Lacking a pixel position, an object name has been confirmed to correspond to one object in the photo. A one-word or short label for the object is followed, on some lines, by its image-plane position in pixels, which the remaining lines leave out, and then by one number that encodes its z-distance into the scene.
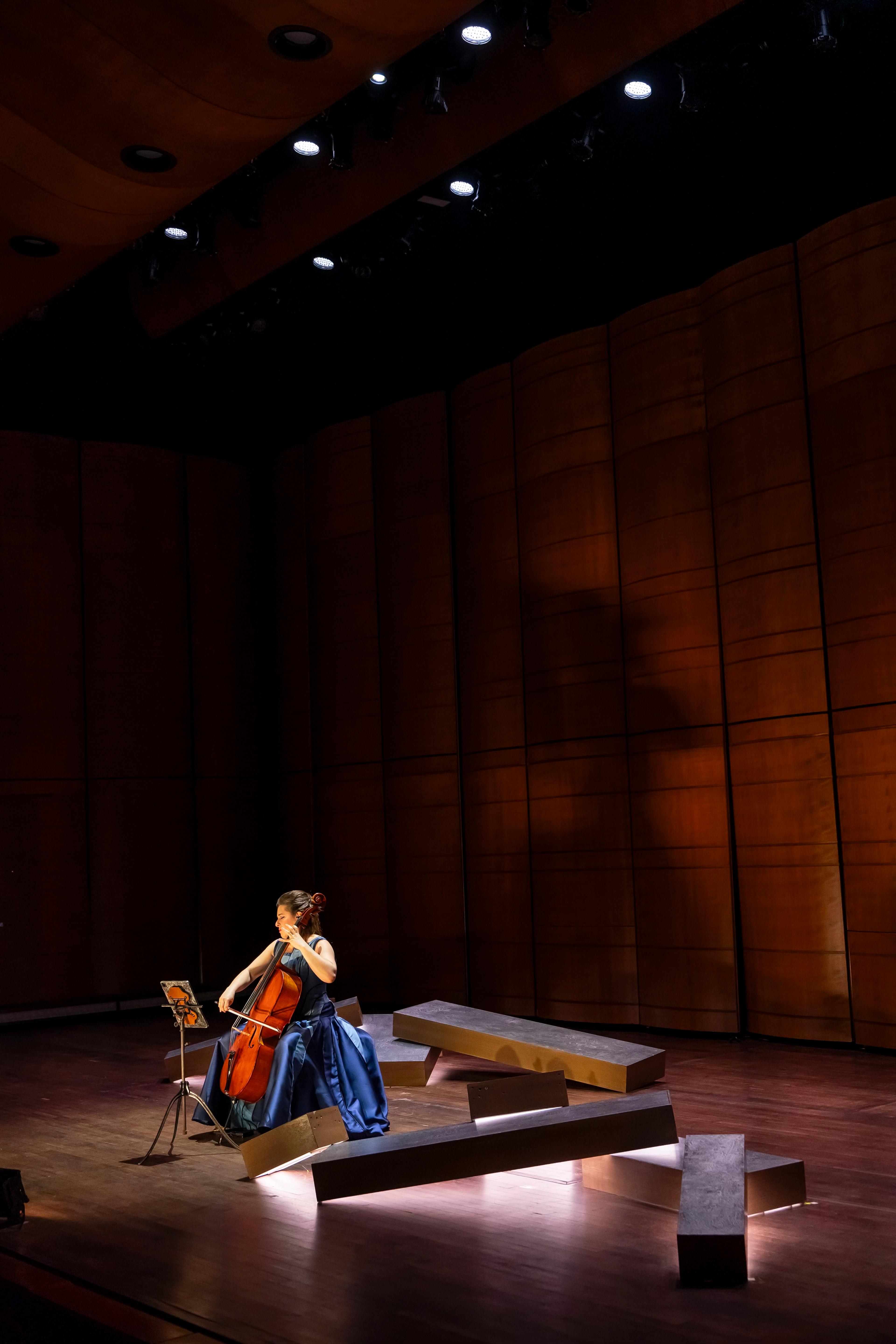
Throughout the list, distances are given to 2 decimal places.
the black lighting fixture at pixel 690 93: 7.03
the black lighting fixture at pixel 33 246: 6.07
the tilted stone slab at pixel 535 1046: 6.40
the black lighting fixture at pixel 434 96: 6.80
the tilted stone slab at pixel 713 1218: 3.56
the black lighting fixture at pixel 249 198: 8.09
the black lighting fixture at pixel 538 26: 6.19
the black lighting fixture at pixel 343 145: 7.42
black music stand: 5.26
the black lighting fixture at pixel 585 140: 7.59
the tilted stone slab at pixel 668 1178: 4.23
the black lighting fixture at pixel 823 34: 6.37
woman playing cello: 5.45
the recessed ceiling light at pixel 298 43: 4.64
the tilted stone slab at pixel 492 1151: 4.54
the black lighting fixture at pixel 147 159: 5.39
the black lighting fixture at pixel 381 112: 7.24
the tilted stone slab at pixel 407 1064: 6.86
